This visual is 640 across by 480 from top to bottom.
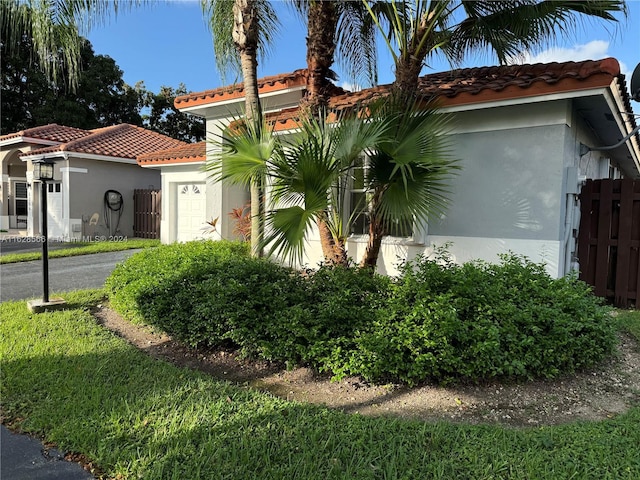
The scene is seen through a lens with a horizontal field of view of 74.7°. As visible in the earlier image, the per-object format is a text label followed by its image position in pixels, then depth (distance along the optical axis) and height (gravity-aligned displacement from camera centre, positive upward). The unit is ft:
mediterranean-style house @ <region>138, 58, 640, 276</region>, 19.93 +3.76
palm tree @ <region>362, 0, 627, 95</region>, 19.54 +10.12
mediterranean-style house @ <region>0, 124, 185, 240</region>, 54.29 +5.38
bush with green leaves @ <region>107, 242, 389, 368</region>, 14.53 -3.31
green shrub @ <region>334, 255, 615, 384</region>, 13.01 -3.60
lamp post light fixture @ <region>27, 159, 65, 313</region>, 21.65 -1.05
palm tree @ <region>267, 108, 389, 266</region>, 15.64 +1.98
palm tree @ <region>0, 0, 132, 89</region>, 15.20 +6.99
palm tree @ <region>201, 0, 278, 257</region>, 23.40 +10.79
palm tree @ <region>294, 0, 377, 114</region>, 21.97 +10.46
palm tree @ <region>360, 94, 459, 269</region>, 16.47 +2.26
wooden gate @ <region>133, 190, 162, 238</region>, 57.36 +0.34
